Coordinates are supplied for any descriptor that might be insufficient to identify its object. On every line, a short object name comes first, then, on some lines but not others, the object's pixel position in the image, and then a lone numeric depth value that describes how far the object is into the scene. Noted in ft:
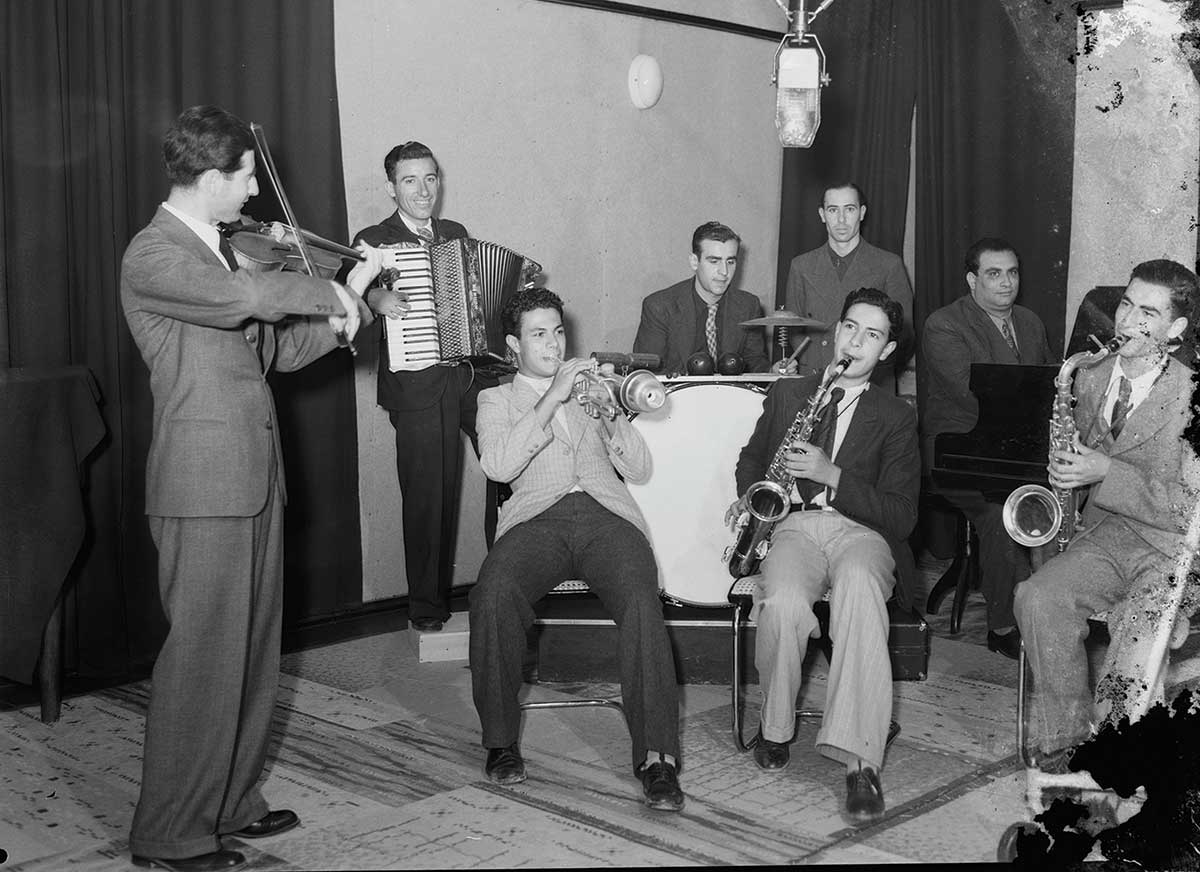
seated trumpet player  10.61
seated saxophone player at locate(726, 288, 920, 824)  10.45
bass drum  12.96
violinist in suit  8.93
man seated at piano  15.75
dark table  12.14
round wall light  19.15
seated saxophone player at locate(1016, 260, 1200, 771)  10.22
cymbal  15.24
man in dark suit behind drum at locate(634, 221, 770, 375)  16.92
